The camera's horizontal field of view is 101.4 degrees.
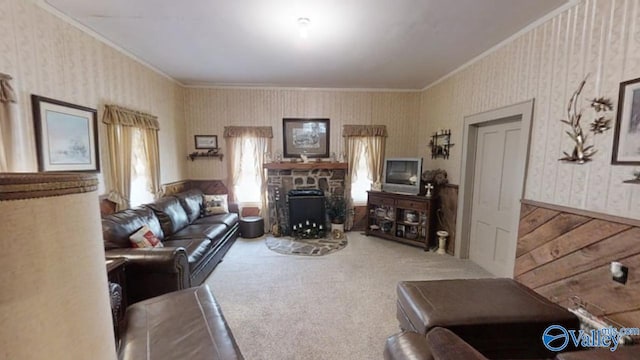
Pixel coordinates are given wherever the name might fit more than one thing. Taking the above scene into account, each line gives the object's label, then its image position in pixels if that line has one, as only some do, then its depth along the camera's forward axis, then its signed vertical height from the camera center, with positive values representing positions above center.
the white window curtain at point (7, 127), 1.92 +0.19
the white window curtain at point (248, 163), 5.02 -0.14
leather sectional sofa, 2.29 -1.00
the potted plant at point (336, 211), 5.00 -1.04
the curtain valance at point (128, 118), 2.96 +0.46
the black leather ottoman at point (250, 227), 4.68 -1.28
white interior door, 2.98 -0.47
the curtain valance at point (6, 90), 1.91 +0.46
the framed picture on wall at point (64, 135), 2.23 +0.17
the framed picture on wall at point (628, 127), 1.79 +0.25
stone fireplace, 5.00 -0.47
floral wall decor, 1.99 +0.31
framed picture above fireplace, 5.11 +0.39
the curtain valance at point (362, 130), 5.13 +0.54
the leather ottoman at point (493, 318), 1.64 -1.01
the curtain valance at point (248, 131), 4.98 +0.48
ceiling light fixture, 2.51 +1.28
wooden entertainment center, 4.27 -1.04
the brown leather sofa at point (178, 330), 1.36 -1.02
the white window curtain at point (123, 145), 3.00 +0.12
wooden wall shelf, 5.03 +0.01
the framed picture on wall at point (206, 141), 5.04 +0.27
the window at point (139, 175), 3.53 -0.28
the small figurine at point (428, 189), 4.25 -0.50
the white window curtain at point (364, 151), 5.14 +0.14
